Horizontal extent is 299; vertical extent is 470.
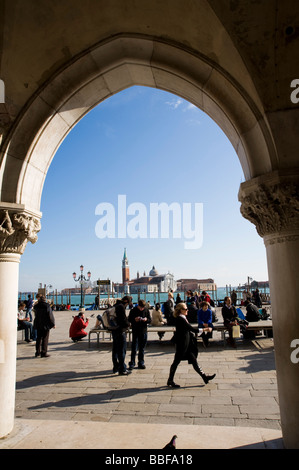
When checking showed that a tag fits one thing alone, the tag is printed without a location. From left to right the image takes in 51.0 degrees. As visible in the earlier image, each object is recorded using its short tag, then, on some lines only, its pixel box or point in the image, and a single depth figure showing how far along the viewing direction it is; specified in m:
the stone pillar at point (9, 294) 3.00
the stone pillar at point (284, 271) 2.51
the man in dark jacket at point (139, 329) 5.73
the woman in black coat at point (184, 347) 4.64
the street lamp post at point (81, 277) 23.38
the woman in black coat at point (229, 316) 7.37
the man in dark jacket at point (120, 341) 5.39
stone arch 2.89
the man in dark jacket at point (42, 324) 6.77
